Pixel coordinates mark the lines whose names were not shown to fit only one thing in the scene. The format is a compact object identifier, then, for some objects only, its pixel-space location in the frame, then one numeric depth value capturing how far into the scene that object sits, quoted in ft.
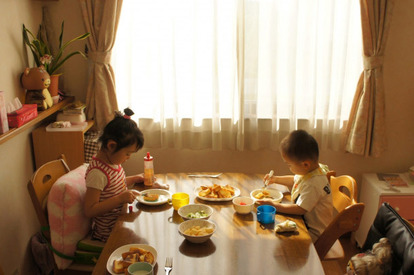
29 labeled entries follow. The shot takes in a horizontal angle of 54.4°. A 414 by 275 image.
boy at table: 6.57
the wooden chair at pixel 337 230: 6.10
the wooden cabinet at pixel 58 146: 8.80
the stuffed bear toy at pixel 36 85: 8.21
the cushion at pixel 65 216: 6.56
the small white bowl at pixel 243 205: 6.35
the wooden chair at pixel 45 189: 6.63
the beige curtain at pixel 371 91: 9.55
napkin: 5.84
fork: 4.87
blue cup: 6.13
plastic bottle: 7.41
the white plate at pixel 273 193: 7.13
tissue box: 7.22
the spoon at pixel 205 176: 8.13
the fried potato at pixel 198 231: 5.54
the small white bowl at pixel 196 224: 5.42
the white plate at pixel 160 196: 6.63
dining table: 5.01
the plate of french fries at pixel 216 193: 6.91
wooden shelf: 6.81
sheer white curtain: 9.73
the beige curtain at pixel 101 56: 9.47
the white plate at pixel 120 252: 4.97
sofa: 4.85
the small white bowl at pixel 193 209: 6.26
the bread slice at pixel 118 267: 4.81
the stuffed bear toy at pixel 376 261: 5.28
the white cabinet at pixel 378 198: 9.62
